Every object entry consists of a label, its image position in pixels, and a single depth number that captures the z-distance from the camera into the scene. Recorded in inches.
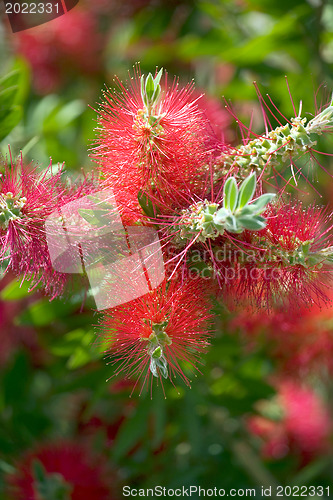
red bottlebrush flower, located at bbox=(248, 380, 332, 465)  43.7
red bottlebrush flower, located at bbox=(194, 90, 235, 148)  25.0
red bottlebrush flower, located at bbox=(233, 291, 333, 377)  33.0
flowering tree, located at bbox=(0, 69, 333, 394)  23.9
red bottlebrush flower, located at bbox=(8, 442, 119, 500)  32.6
